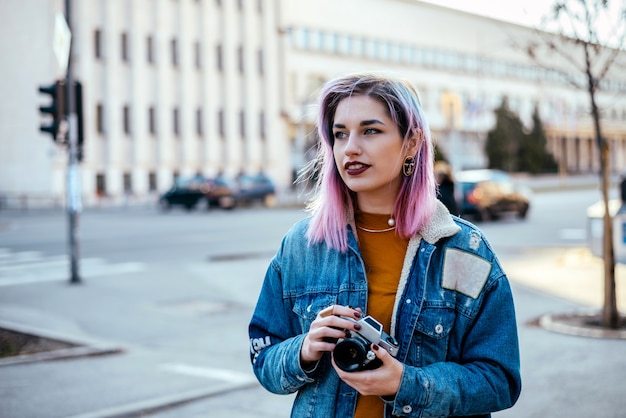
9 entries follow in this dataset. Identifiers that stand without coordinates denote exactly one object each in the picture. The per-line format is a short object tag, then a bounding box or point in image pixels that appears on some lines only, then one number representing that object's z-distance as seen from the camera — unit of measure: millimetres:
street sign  13891
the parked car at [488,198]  27703
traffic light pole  14305
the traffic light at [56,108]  14383
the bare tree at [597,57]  8992
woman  2377
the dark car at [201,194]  39812
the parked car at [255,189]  42606
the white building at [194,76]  50969
